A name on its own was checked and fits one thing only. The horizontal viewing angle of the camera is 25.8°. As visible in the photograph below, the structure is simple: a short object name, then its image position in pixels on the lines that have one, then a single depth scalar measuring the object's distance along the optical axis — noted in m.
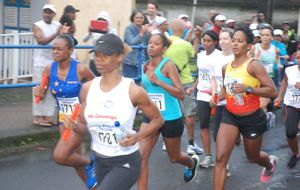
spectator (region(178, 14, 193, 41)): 11.52
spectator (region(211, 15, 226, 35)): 12.71
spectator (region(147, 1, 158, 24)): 11.80
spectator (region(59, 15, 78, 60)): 10.03
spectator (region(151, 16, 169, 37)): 10.53
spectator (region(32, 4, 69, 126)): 10.13
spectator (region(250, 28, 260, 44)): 12.62
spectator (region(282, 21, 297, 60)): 16.47
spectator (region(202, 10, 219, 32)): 13.36
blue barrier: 9.45
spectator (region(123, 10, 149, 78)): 10.85
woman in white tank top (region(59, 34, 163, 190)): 4.69
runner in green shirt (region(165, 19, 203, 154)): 8.59
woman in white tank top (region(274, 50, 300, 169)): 8.43
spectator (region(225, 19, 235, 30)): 13.79
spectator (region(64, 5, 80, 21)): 10.59
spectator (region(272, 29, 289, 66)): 14.22
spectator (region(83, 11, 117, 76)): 10.31
